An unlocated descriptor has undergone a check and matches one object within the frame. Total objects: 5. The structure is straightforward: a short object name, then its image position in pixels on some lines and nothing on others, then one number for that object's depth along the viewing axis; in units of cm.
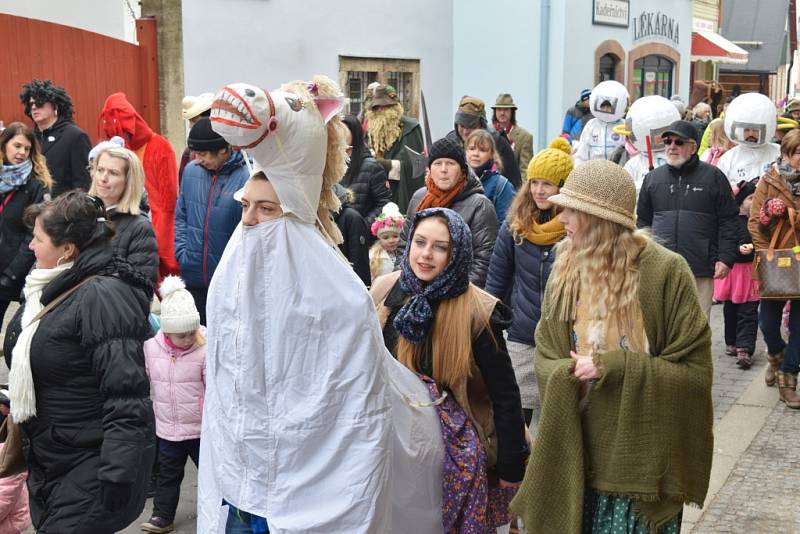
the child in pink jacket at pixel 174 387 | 580
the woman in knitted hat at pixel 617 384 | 391
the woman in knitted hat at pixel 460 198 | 674
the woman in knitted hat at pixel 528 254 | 601
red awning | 3147
